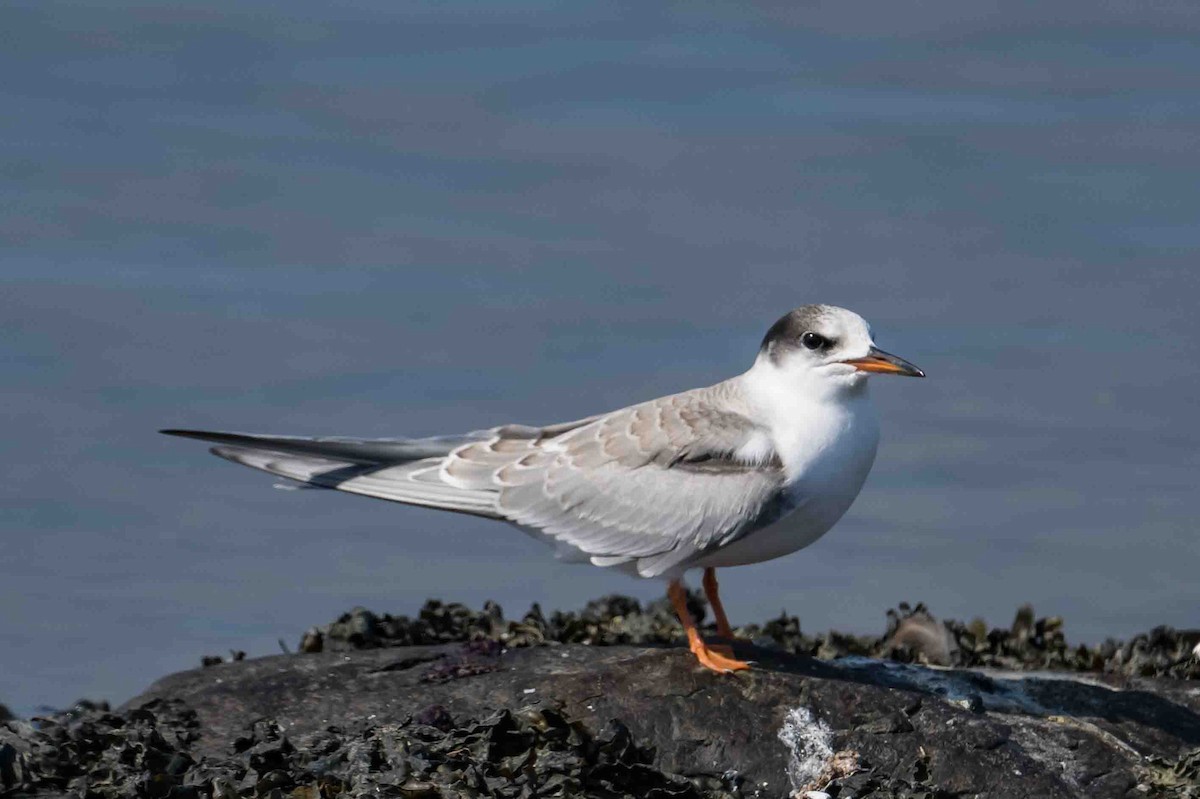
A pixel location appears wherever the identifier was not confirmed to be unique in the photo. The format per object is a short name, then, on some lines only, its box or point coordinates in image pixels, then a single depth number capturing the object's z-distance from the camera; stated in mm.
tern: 14898
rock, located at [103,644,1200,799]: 13719
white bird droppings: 13758
